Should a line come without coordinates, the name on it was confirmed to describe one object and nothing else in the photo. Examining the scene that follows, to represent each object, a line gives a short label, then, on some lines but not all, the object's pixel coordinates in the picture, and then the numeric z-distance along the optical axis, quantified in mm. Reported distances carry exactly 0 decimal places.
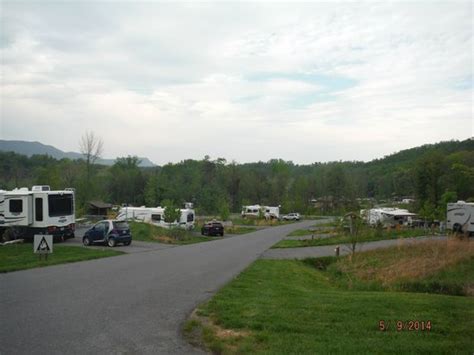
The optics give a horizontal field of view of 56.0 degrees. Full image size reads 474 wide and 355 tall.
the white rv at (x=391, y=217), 49294
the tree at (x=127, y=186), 105625
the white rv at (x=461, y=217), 35531
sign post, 17219
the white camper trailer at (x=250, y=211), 78100
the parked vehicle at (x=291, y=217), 82188
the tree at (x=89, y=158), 65625
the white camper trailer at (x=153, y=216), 41656
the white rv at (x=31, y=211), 25359
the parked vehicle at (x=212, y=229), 41219
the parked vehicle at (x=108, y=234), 25453
